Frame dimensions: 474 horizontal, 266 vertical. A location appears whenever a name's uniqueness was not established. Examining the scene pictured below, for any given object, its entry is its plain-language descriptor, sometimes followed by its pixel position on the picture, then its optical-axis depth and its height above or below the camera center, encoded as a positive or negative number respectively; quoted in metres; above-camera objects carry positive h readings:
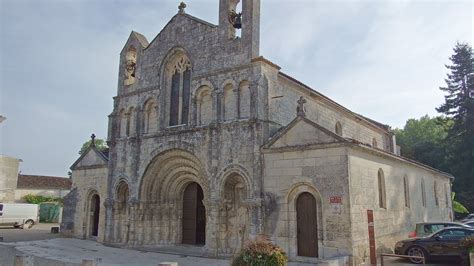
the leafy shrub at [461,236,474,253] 11.01 -1.05
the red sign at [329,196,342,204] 11.88 +0.25
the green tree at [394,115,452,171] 40.22 +8.71
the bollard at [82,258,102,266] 7.55 -1.22
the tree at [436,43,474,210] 36.06 +9.20
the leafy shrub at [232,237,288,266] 7.45 -1.03
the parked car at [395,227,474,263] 12.38 -1.29
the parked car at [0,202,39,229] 29.69 -0.98
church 12.61 +1.75
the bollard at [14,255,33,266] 8.40 -1.33
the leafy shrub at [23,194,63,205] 42.03 +0.56
